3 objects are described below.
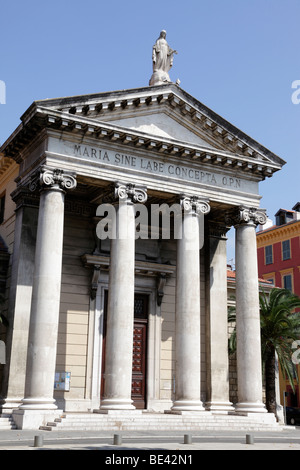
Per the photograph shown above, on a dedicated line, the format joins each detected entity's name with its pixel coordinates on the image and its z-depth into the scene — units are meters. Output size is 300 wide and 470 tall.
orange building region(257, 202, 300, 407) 57.25
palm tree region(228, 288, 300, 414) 32.53
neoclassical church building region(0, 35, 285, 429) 22.22
